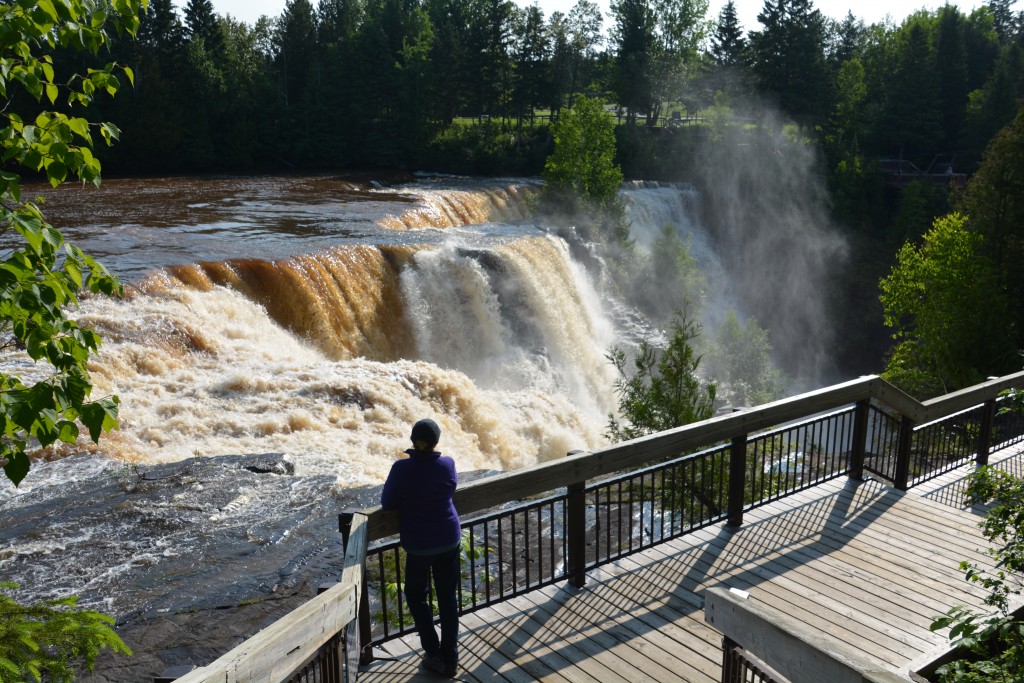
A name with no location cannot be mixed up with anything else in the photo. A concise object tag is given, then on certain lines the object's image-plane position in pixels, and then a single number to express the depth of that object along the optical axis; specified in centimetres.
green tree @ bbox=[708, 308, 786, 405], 2909
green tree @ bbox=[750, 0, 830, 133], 5909
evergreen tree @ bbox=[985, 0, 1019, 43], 9138
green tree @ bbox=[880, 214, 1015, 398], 2317
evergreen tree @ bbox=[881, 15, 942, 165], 5375
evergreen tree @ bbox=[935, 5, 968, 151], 5625
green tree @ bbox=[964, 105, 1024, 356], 2430
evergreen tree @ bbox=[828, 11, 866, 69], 9038
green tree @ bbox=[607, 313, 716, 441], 1512
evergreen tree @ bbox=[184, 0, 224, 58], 5550
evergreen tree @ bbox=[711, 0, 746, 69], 7144
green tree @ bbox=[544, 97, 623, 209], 3750
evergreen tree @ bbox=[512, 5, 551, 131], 5806
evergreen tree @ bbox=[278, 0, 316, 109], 6044
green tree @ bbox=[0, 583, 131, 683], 373
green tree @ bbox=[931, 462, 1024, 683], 387
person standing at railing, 480
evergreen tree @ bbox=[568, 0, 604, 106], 5975
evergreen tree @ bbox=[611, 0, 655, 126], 6222
